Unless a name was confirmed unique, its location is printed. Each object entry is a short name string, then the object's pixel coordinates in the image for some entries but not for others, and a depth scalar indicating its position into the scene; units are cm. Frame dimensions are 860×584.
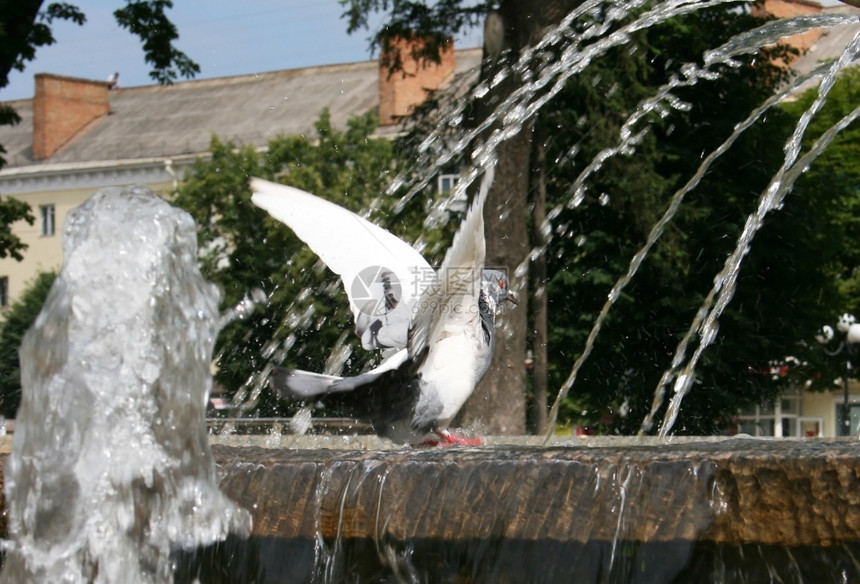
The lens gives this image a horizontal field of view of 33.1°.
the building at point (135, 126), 4219
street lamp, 1963
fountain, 296
